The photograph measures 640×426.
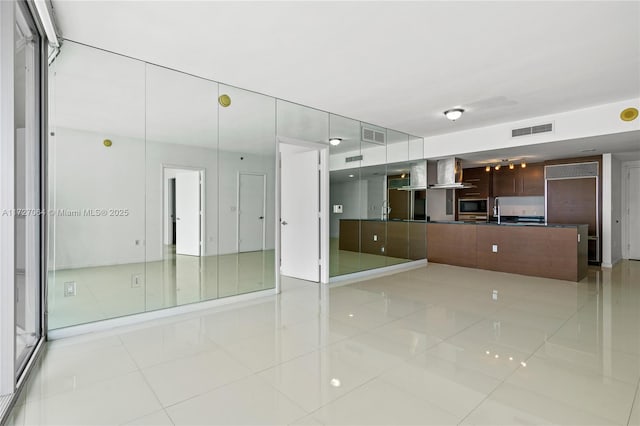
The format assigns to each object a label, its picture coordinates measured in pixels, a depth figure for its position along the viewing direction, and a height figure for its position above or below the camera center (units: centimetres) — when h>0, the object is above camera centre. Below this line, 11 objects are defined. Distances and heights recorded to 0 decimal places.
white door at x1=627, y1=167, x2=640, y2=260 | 782 -1
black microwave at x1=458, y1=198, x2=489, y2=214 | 899 +19
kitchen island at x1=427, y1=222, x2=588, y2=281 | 568 -70
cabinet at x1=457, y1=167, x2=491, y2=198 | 901 +81
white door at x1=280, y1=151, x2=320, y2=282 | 558 -5
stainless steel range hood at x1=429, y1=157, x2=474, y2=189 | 749 +88
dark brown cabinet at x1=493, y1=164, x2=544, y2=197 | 823 +81
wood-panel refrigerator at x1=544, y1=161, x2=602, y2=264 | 727 +35
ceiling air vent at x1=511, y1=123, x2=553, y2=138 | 554 +144
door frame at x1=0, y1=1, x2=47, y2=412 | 203 +7
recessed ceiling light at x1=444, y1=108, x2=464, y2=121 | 520 +158
